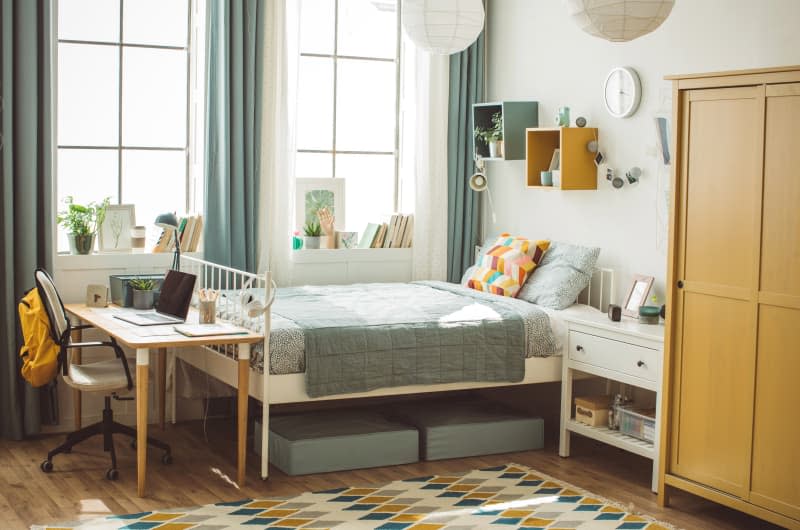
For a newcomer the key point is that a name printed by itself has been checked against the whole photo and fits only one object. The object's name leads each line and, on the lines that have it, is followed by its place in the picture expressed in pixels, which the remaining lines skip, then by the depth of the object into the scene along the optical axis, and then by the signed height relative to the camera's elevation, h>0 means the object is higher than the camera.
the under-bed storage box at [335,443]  4.37 -1.07
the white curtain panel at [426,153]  5.84 +0.29
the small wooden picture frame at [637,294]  4.62 -0.40
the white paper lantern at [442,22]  3.96 +0.71
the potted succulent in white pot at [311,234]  5.65 -0.19
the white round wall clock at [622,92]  4.79 +0.56
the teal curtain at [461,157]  5.90 +0.27
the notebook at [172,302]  4.46 -0.48
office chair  4.20 -0.78
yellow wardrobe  3.48 -0.31
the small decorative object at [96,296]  4.83 -0.49
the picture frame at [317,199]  5.66 +0.01
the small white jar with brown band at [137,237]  5.25 -0.22
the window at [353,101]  5.79 +0.58
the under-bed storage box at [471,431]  4.65 -1.06
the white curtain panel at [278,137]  5.39 +0.33
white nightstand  4.18 -0.65
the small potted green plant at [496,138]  5.61 +0.37
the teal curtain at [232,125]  5.21 +0.38
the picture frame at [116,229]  5.16 -0.18
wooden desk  3.94 -0.61
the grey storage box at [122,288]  4.82 -0.45
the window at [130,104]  5.22 +0.48
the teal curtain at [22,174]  4.70 +0.09
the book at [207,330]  4.10 -0.55
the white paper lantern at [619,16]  3.23 +0.62
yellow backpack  4.23 -0.64
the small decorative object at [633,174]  4.80 +0.16
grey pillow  4.89 -0.36
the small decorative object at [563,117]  5.15 +0.45
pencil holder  4.38 -0.50
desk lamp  5.19 -0.13
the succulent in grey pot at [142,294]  4.79 -0.47
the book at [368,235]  5.84 -0.20
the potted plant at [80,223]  5.05 -0.15
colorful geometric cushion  5.15 -0.32
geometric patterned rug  3.76 -1.19
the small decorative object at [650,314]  4.43 -0.46
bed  4.19 -0.62
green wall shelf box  5.48 +0.45
